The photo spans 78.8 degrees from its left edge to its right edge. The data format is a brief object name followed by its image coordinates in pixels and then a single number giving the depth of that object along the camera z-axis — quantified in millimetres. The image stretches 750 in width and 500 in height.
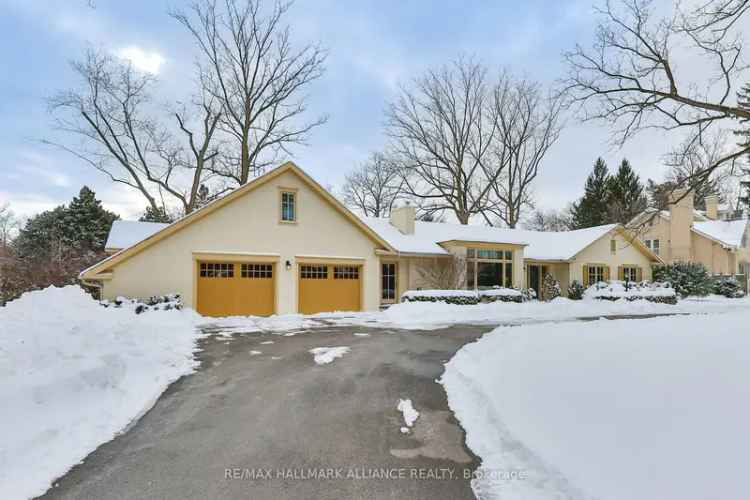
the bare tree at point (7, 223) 28572
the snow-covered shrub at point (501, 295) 20422
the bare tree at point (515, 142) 35688
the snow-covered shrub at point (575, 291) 24656
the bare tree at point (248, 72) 28188
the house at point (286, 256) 15594
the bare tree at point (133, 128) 26188
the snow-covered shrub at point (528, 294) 22623
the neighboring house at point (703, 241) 30656
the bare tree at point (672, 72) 10007
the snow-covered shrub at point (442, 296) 18750
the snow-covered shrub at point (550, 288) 24323
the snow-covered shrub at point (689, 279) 26016
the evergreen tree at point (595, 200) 42625
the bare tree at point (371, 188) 39812
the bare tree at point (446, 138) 35719
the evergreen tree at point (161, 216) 29345
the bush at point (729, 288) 27266
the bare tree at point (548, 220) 49625
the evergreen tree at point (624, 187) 41094
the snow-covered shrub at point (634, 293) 22703
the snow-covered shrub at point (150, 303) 13930
